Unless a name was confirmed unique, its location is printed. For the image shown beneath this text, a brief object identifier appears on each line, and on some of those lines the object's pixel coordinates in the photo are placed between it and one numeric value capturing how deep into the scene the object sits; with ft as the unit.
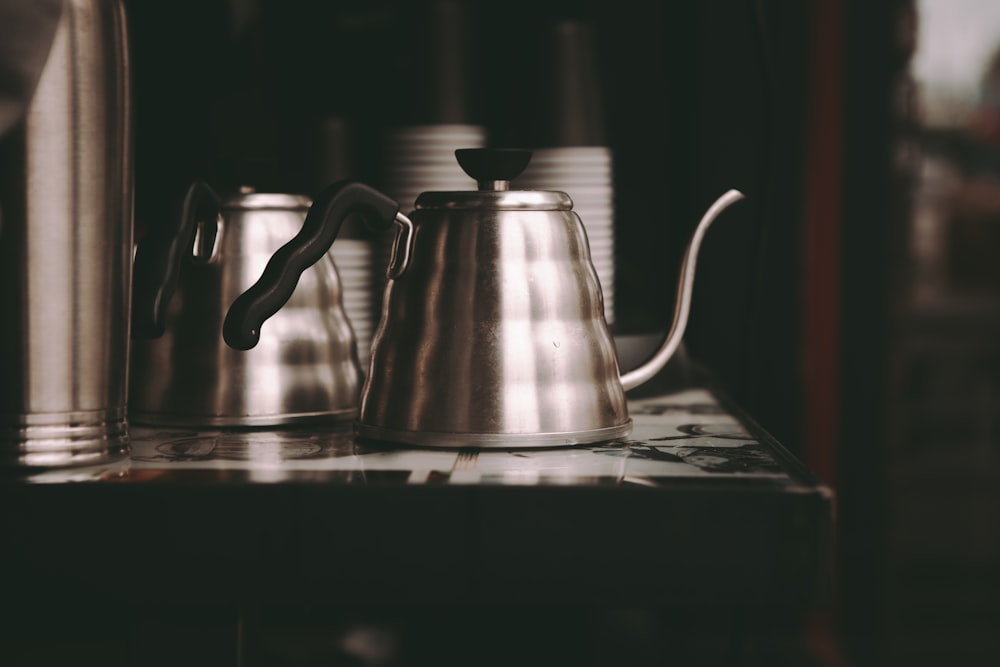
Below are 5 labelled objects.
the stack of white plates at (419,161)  4.80
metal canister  3.85
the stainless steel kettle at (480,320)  4.08
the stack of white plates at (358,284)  4.76
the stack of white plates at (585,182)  4.90
